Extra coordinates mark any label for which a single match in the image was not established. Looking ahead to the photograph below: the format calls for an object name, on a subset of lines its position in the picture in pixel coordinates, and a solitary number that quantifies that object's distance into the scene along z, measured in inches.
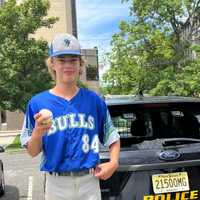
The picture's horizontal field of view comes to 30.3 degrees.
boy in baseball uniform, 93.0
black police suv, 116.3
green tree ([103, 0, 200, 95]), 669.2
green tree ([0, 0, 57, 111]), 709.3
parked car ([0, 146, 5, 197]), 262.8
